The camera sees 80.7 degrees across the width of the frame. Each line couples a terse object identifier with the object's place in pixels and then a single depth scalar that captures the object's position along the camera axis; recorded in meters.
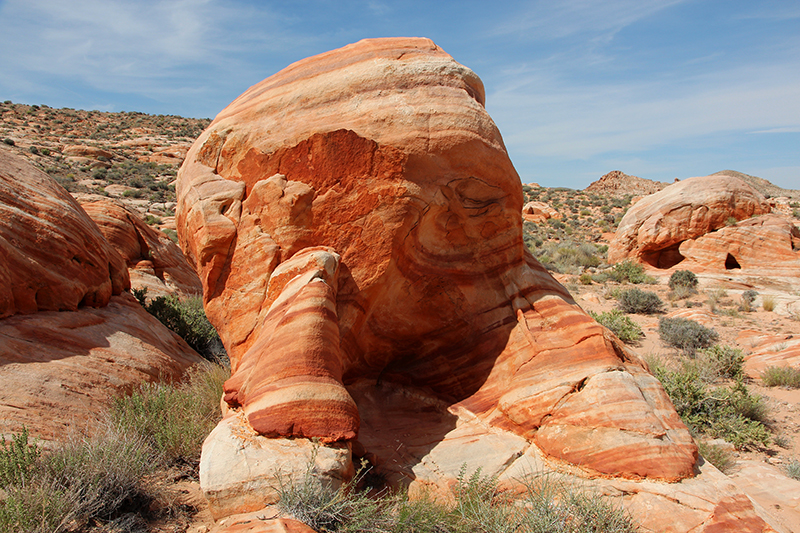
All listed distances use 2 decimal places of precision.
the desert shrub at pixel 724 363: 7.24
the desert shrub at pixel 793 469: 4.73
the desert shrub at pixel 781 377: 6.95
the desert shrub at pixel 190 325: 7.25
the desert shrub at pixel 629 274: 13.88
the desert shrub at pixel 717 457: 4.71
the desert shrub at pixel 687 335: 8.41
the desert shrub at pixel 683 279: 12.79
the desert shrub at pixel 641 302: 10.96
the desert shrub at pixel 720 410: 5.47
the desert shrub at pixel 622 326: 8.99
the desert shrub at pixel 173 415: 3.59
